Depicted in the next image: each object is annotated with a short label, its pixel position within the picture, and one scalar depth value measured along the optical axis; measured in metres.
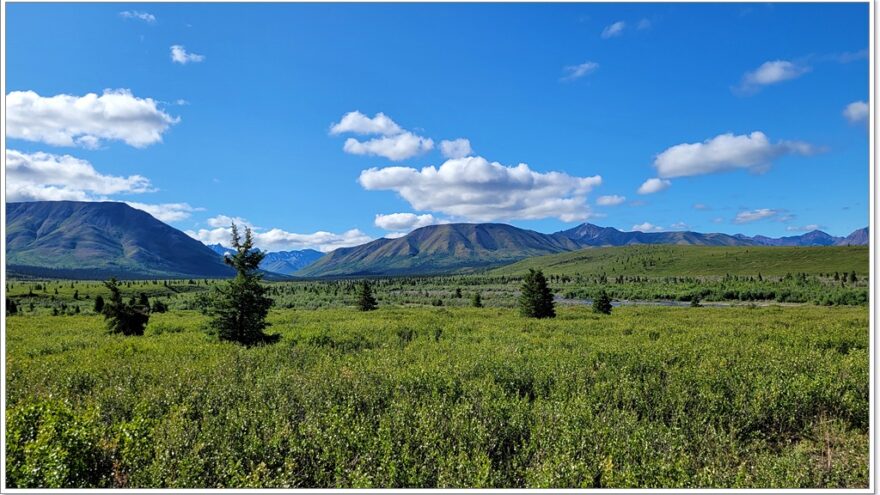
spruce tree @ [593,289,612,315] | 45.81
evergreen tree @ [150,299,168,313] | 55.65
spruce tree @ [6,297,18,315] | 50.67
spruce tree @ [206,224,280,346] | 19.72
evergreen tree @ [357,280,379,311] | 54.34
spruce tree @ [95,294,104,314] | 50.28
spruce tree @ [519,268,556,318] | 40.12
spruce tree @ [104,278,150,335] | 27.34
